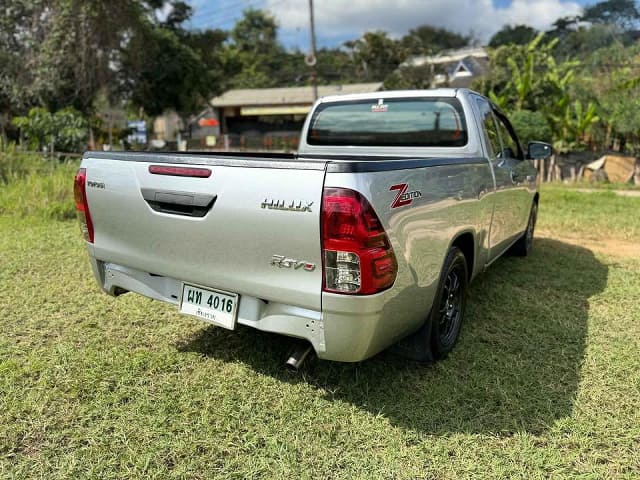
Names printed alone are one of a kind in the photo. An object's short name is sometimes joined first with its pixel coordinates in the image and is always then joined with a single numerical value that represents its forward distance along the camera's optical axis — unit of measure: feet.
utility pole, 80.18
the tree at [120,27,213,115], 63.72
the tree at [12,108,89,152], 42.65
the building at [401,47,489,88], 125.59
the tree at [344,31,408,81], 160.35
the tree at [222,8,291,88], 164.14
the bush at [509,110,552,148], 47.11
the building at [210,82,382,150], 111.45
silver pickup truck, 7.36
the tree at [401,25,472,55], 273.95
